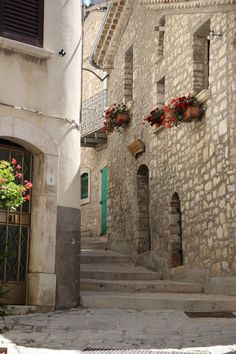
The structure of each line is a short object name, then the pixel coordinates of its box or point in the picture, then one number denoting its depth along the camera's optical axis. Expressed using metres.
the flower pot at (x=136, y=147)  14.02
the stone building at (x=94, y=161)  18.70
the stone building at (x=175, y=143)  9.71
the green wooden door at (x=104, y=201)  18.17
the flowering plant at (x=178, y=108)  10.86
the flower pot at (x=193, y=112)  10.68
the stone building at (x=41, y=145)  8.09
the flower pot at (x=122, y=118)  15.17
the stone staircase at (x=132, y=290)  8.55
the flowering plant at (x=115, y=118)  15.20
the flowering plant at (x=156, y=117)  12.39
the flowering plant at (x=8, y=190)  6.16
